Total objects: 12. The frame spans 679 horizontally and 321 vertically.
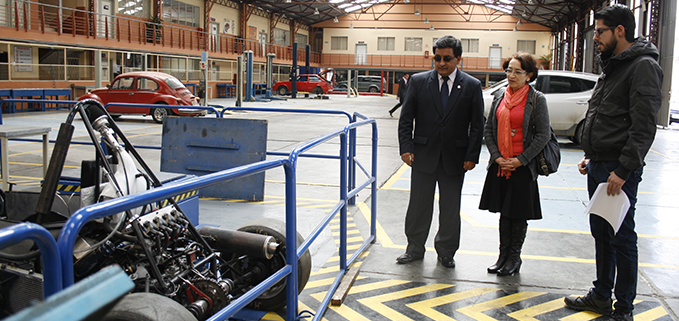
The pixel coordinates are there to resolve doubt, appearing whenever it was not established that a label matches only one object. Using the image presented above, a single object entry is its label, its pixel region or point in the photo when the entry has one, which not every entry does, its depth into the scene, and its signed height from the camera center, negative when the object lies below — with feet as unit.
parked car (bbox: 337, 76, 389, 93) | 157.07 +6.11
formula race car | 8.11 -2.51
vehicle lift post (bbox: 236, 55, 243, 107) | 77.30 +3.67
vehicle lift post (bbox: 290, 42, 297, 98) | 113.04 +6.43
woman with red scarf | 13.30 -1.12
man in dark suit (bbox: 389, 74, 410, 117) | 61.84 +2.33
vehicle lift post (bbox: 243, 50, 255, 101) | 85.57 +4.77
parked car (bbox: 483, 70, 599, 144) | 38.29 +0.96
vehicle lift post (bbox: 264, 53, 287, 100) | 103.81 +3.99
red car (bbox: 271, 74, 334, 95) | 121.90 +4.61
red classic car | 56.18 +1.19
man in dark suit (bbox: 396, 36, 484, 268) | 13.87 -0.81
